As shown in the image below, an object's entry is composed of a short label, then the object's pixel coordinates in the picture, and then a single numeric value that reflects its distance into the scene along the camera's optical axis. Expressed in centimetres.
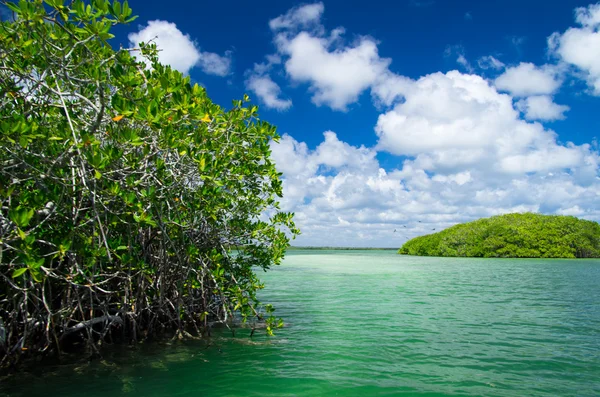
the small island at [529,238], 6216
